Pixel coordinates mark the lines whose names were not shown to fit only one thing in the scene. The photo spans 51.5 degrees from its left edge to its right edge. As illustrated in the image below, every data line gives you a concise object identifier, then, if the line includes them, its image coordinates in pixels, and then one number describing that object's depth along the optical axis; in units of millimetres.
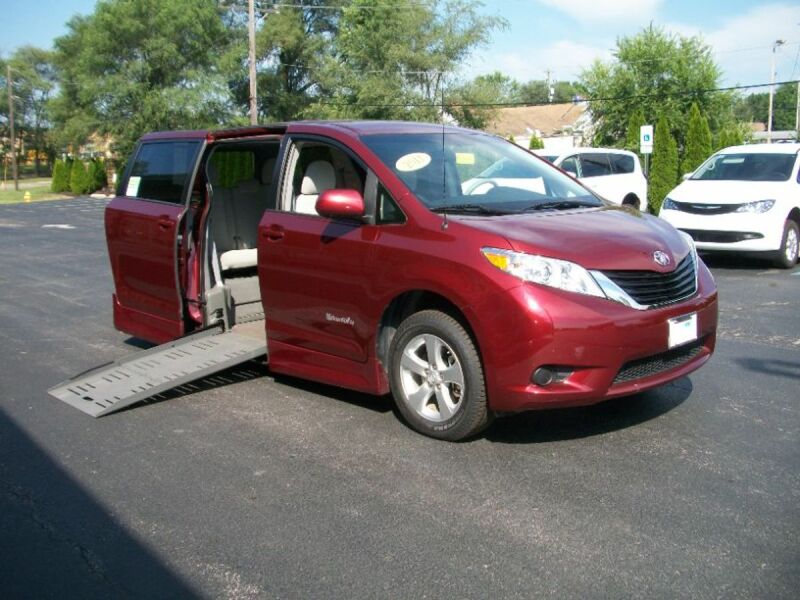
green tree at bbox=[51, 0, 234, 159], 46094
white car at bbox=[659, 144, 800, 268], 11289
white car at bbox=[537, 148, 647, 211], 17062
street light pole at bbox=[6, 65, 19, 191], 55025
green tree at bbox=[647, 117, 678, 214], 23844
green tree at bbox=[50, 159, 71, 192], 53281
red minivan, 4234
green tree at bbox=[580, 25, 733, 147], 36688
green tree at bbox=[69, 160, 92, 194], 51094
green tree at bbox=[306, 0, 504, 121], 37594
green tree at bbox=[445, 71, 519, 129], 37906
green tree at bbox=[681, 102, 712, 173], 24000
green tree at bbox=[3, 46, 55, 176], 78812
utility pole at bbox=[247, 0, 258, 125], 30766
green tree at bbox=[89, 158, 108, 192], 51469
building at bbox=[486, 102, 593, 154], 49359
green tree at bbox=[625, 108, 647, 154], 27828
